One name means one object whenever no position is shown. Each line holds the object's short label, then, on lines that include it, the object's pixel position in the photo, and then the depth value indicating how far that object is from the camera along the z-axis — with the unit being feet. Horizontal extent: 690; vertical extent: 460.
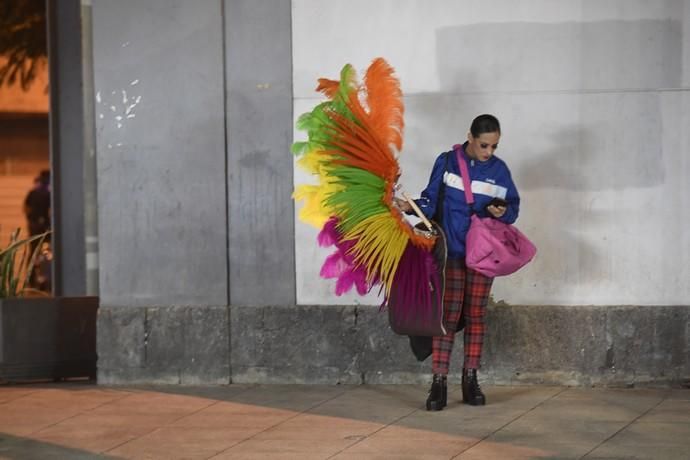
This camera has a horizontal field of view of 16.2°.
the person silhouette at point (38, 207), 88.72
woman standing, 46.65
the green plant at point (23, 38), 74.51
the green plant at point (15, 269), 56.83
